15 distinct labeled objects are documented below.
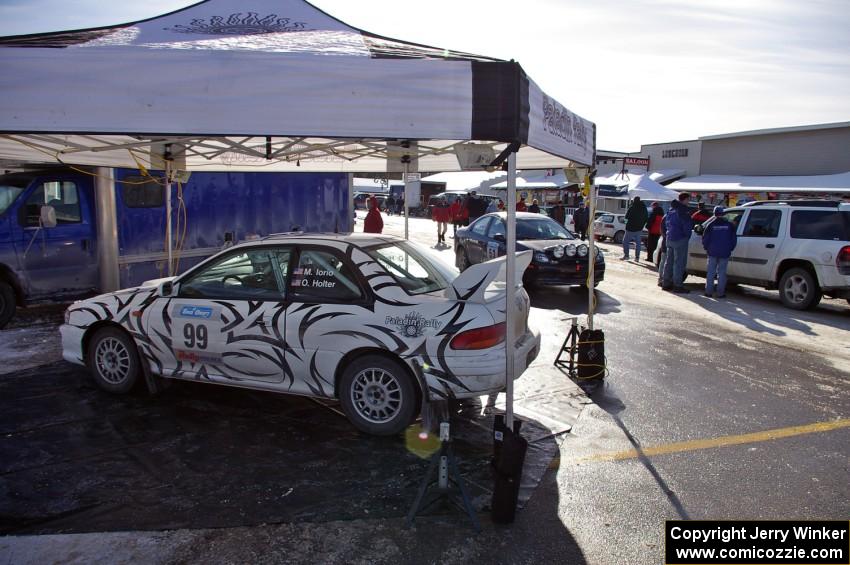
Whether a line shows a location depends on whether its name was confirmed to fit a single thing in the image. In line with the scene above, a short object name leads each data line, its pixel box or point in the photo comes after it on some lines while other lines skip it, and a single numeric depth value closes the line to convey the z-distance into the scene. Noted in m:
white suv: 10.32
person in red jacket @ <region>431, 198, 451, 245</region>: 22.89
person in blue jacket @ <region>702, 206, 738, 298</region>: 11.33
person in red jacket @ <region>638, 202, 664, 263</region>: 17.16
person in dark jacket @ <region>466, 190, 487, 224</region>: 26.83
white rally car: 4.71
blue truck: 8.78
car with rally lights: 11.52
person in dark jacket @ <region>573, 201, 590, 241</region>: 20.83
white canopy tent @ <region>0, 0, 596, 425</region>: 3.69
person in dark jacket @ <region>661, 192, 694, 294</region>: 12.20
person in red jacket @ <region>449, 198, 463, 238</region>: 22.05
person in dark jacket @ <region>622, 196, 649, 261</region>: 17.28
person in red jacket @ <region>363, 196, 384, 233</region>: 14.26
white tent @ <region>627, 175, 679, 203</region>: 24.67
